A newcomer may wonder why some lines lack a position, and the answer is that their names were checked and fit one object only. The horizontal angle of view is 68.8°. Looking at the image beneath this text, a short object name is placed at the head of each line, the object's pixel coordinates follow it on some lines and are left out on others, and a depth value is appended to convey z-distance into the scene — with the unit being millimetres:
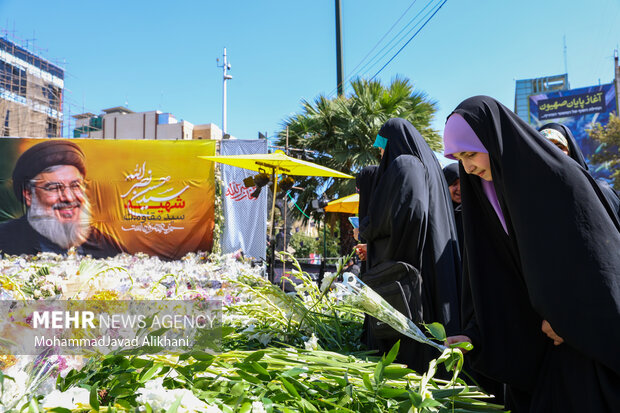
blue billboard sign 32219
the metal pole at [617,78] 29605
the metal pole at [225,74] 17597
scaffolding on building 24453
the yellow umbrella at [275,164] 5964
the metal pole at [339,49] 9742
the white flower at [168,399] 633
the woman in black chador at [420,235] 1690
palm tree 9047
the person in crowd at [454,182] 2876
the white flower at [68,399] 646
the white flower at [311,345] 1126
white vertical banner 7293
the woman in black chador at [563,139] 2060
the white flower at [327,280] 1454
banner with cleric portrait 7422
